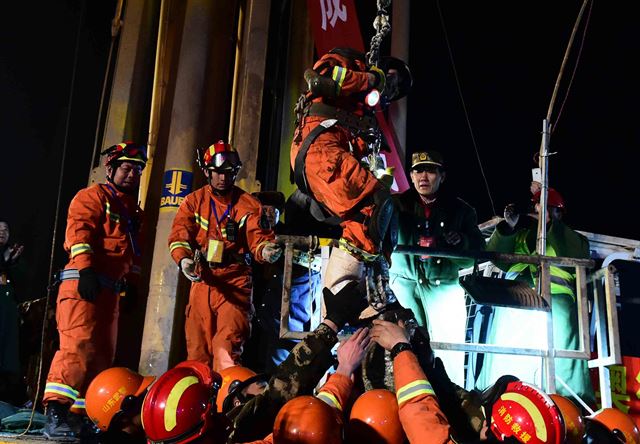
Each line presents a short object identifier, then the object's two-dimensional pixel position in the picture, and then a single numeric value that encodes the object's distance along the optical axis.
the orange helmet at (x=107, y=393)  4.32
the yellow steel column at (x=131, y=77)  8.28
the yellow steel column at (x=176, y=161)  6.75
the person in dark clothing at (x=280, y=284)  6.04
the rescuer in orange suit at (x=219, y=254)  5.20
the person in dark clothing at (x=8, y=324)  6.67
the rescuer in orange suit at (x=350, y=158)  3.82
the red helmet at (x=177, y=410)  2.89
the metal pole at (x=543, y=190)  5.13
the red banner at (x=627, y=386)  6.33
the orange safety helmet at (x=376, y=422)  3.10
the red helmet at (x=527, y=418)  2.81
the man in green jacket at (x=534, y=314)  5.53
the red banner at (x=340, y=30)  8.73
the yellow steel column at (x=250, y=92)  8.08
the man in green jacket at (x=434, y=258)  5.40
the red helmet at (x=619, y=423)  3.82
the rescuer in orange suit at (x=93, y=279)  4.44
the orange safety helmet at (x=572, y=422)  3.45
